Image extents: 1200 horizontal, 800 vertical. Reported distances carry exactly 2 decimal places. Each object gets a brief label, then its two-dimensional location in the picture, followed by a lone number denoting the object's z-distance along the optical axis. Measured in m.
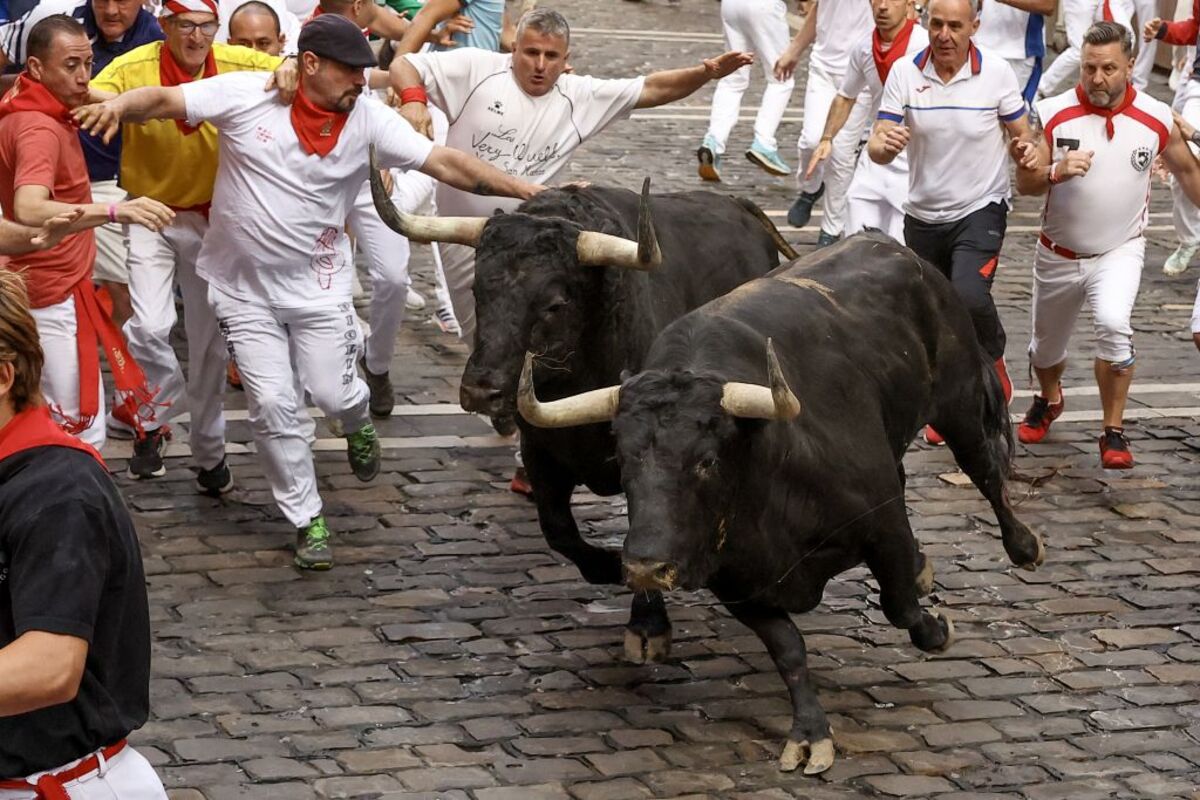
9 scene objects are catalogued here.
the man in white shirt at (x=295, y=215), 8.37
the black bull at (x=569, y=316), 7.68
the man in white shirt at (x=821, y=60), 14.89
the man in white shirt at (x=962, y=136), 10.22
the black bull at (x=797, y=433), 6.41
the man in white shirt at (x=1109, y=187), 10.23
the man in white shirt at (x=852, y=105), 11.56
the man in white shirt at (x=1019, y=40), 15.01
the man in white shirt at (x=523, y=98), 9.70
